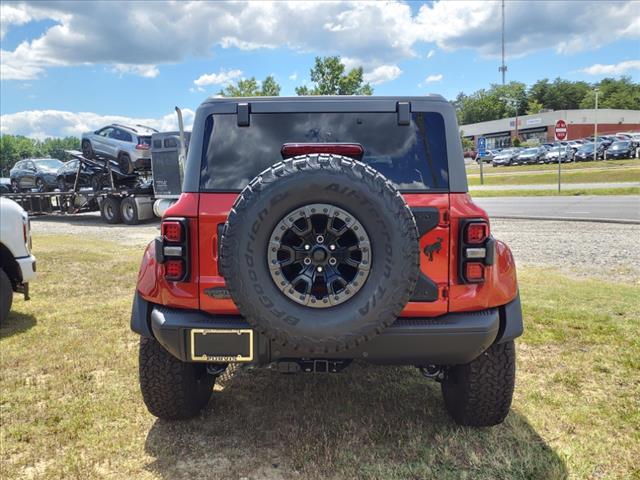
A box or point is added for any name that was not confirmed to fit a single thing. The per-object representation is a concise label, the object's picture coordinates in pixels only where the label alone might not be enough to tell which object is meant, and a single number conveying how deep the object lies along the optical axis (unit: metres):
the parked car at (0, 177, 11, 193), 24.99
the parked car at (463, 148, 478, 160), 65.61
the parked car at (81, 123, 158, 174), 16.64
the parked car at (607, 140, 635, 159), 39.31
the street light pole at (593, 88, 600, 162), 40.40
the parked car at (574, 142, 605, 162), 41.62
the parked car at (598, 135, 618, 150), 41.73
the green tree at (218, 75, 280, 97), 43.75
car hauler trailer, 15.38
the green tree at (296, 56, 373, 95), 41.22
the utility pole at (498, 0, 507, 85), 112.50
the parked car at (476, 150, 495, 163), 58.61
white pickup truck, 5.11
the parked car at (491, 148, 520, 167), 49.25
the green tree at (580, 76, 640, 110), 89.56
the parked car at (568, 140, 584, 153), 43.71
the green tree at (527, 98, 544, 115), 95.00
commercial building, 77.00
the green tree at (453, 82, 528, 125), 104.75
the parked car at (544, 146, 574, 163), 43.34
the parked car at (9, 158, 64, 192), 21.61
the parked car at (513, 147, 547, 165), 46.44
